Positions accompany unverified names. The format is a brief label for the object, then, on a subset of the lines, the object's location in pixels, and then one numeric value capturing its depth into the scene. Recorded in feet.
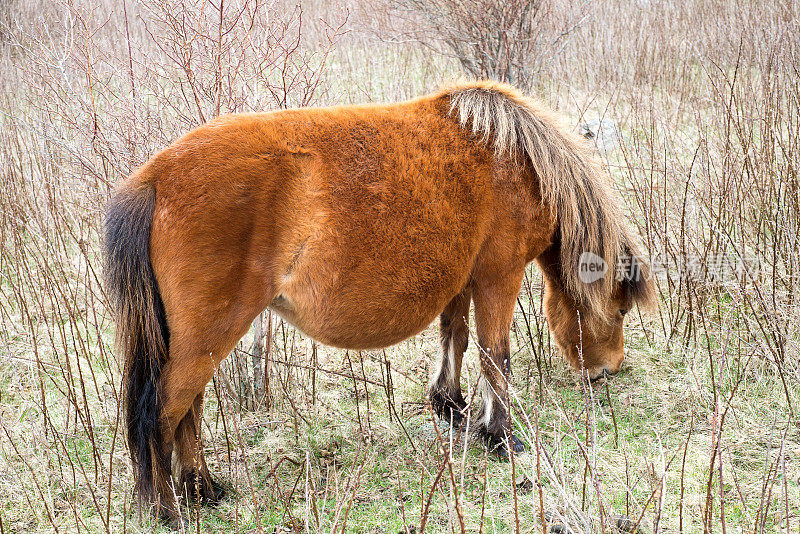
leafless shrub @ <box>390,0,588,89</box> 22.84
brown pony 8.14
